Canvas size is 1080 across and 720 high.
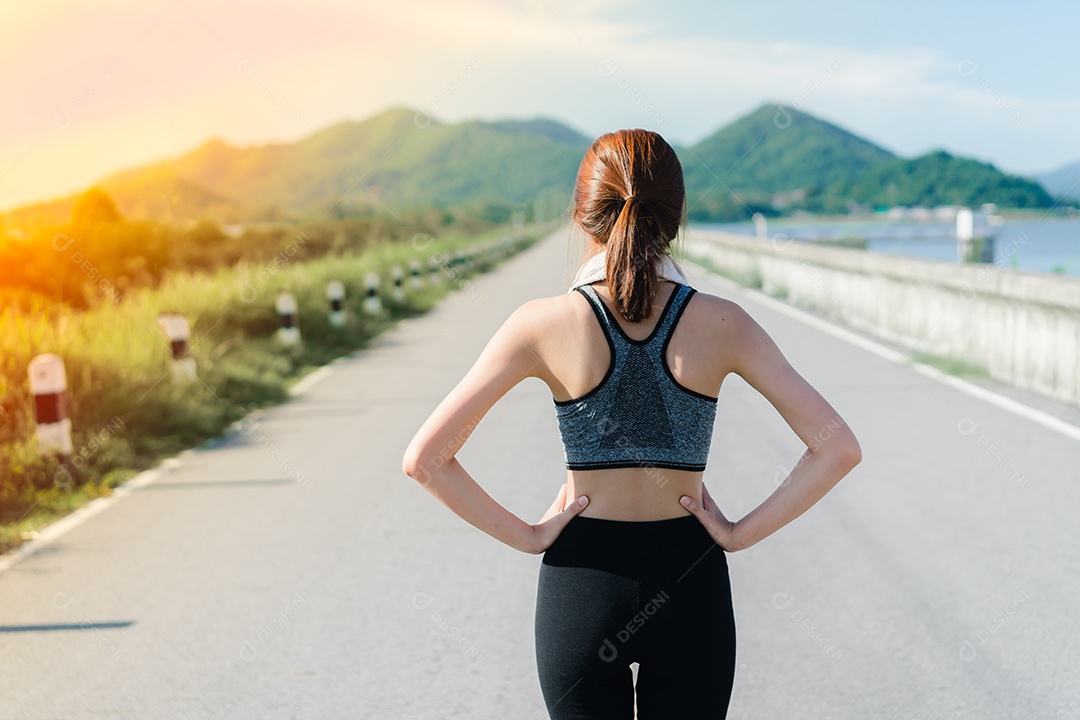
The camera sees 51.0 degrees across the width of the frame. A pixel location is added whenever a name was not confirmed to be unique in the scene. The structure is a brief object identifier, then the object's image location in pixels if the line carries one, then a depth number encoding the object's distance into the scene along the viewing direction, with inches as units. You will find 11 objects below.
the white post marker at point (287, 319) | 613.3
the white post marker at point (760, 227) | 1301.7
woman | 83.6
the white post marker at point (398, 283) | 936.9
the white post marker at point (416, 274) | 1080.8
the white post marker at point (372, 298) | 837.2
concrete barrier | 402.0
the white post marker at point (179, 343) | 448.1
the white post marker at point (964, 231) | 705.6
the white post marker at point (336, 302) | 700.7
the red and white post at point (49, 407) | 319.0
